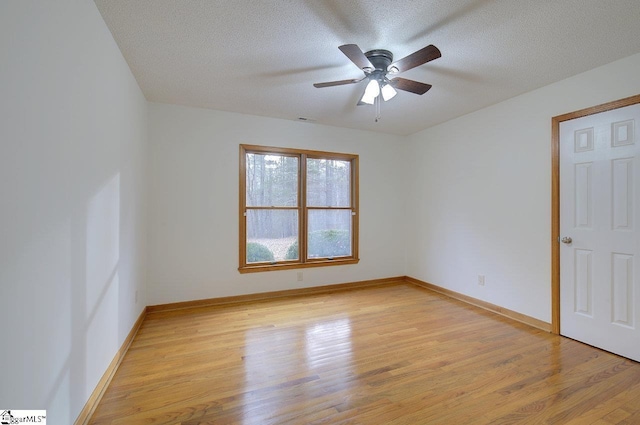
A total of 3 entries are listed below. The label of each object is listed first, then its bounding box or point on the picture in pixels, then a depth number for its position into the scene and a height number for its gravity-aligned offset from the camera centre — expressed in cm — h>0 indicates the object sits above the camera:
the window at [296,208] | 396 +6
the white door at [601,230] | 236 -17
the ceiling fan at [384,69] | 198 +113
